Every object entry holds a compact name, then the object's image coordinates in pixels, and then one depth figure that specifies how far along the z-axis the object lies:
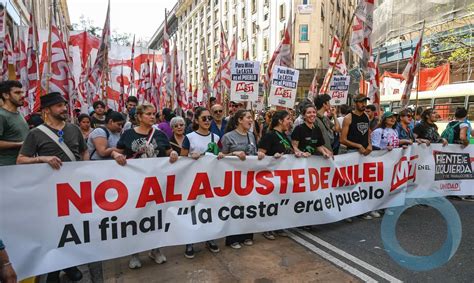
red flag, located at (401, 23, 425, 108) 7.30
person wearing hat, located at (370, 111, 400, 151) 5.39
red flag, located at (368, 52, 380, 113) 6.70
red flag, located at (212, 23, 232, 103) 11.16
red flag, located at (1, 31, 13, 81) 7.57
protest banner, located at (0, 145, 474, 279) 3.00
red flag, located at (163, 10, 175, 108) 8.60
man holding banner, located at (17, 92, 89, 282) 3.04
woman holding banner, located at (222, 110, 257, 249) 4.12
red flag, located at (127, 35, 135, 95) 11.92
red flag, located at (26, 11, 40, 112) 6.86
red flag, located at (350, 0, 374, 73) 6.56
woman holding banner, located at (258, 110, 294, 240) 4.30
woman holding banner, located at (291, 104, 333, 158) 4.51
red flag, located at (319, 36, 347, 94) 7.98
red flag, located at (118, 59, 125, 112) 12.31
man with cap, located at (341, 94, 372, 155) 5.01
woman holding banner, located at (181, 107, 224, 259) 4.04
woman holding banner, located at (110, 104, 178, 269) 3.61
